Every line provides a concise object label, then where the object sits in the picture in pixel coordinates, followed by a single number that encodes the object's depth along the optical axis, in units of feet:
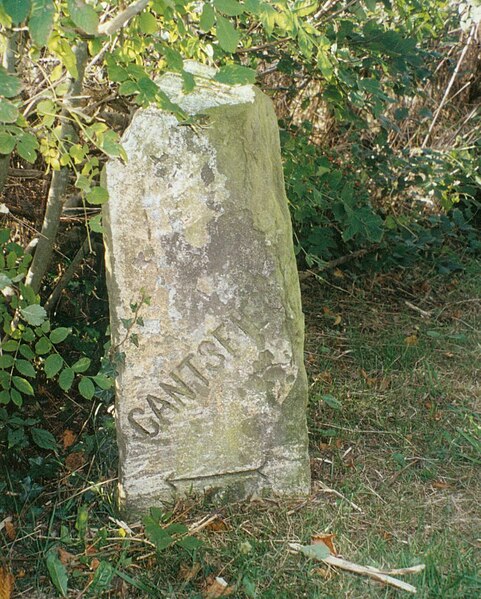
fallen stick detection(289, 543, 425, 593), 7.01
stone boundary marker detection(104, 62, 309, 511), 7.58
